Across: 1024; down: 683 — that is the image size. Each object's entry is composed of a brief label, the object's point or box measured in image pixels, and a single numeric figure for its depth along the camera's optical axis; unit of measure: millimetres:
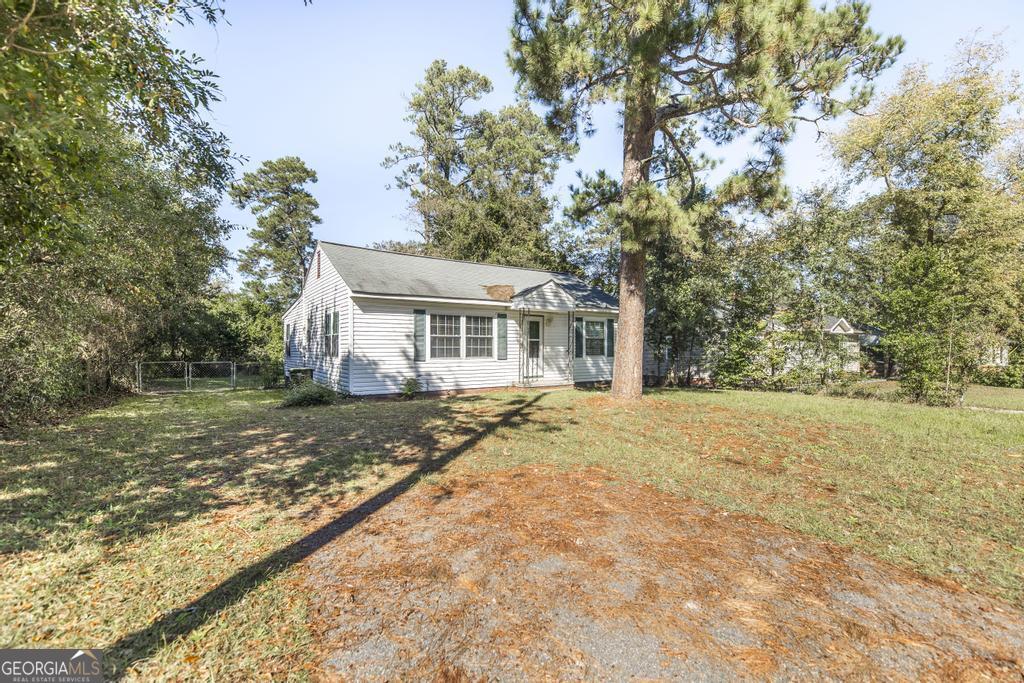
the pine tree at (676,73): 7387
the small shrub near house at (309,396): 10352
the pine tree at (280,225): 29391
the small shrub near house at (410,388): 11727
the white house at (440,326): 11633
